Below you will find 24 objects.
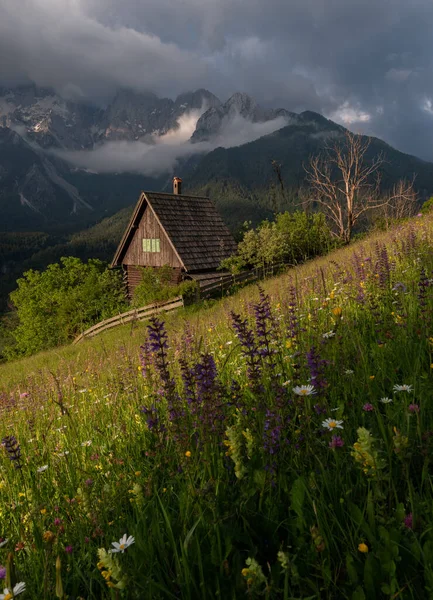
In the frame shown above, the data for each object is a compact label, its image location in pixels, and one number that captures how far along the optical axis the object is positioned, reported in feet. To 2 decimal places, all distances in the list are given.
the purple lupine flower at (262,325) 7.81
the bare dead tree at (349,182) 92.79
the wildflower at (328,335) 10.84
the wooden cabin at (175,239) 102.83
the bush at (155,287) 82.84
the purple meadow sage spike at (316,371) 6.54
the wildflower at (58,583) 3.40
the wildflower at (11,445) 6.62
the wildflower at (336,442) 5.50
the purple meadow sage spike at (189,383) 7.24
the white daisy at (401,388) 7.12
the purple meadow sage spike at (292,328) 11.66
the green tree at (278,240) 87.45
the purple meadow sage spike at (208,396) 6.84
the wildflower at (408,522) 4.66
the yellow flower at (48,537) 4.09
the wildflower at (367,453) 4.16
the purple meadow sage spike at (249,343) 7.14
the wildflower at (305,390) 6.64
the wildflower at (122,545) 4.39
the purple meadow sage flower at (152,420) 7.68
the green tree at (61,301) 112.57
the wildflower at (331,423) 5.98
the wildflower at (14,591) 3.36
